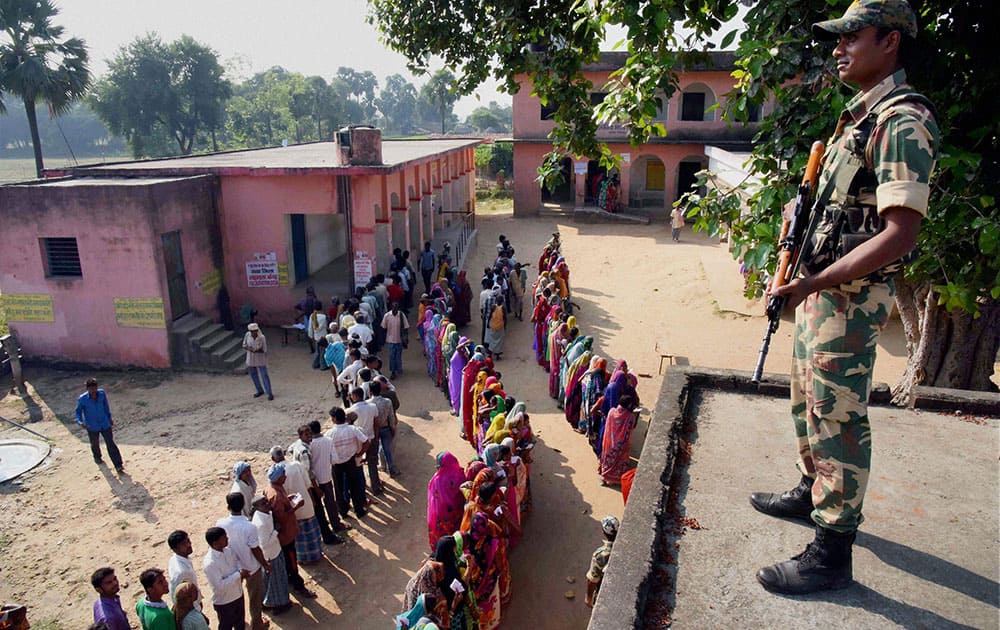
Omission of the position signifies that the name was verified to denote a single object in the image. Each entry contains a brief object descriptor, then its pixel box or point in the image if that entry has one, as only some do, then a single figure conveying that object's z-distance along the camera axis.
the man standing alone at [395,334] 10.91
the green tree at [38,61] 19.14
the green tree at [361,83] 96.44
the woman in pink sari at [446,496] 6.00
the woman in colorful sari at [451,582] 4.72
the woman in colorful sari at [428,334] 10.75
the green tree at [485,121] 79.88
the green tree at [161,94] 36.41
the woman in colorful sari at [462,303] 13.20
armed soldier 2.26
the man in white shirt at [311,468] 6.47
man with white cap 9.86
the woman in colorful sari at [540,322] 11.46
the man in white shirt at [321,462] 6.70
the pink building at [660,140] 24.36
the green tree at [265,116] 48.28
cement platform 2.42
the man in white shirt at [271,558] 5.45
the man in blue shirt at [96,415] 8.06
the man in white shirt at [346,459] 6.96
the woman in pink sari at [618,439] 7.55
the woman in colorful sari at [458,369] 9.25
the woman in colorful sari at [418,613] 4.24
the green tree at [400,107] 102.19
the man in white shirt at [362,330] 10.15
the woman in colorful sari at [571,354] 9.02
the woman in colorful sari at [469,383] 8.52
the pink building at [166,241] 11.02
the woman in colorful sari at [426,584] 4.52
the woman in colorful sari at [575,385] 8.90
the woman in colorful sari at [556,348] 9.91
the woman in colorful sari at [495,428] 6.85
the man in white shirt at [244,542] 5.16
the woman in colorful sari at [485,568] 5.19
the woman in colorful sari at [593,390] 8.24
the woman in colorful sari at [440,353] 10.30
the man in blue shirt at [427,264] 15.12
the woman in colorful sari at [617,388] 7.92
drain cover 8.36
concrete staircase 11.39
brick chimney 12.41
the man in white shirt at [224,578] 4.96
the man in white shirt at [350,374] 8.73
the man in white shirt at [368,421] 7.50
